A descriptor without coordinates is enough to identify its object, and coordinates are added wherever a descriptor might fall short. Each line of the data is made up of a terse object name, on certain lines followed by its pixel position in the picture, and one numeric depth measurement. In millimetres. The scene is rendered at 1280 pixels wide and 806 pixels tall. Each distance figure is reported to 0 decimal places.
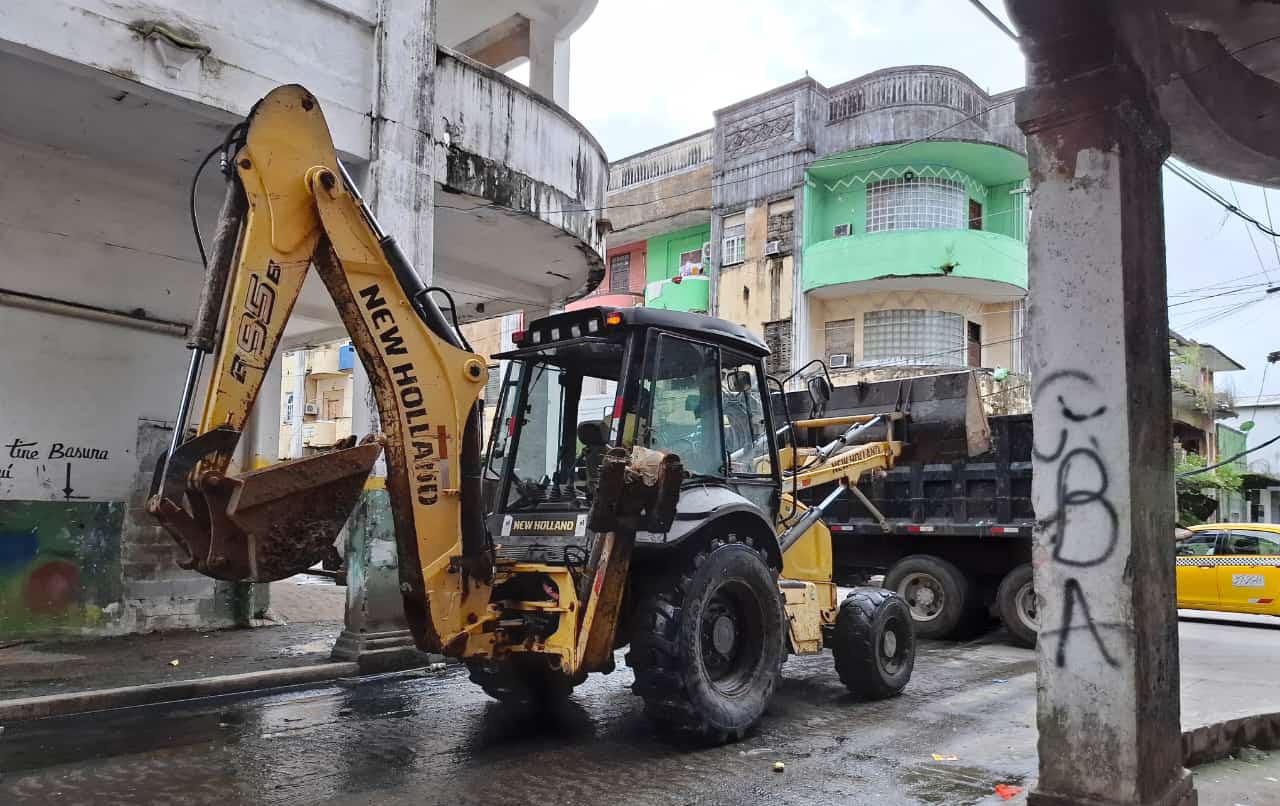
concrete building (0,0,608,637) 7512
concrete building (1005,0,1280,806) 3857
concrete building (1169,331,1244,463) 29219
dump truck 10570
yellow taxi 13805
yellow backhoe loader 4746
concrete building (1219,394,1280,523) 32938
